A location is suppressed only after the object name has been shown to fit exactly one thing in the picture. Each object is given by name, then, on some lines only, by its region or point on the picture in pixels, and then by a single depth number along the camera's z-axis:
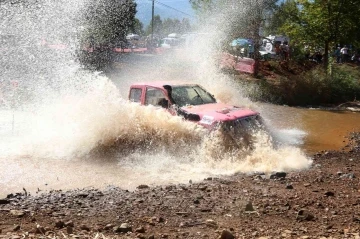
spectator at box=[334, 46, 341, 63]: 31.13
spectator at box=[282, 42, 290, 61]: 28.95
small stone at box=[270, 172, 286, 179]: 8.47
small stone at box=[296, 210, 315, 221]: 5.91
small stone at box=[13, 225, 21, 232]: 5.43
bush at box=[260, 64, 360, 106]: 22.70
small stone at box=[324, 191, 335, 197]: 7.16
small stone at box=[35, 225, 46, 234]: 5.25
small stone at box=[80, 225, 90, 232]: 5.48
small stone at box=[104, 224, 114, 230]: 5.52
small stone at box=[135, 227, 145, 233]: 5.42
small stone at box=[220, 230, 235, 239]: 4.99
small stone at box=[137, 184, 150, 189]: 7.99
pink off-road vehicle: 10.15
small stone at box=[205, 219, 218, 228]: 5.64
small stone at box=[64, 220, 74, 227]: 5.62
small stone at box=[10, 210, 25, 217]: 6.21
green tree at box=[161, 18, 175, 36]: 90.30
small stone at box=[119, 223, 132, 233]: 5.44
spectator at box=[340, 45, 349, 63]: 31.47
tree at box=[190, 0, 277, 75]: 24.48
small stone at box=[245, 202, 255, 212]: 6.27
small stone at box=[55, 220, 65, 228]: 5.62
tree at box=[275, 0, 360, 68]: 25.94
